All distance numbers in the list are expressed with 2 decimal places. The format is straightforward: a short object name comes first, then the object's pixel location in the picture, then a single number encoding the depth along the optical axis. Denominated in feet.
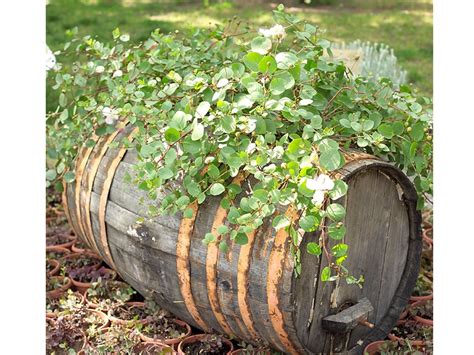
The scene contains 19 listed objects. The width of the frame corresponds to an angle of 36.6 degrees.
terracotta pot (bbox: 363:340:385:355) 8.12
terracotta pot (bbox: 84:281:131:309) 9.19
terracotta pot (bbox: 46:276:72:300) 9.57
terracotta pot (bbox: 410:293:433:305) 9.47
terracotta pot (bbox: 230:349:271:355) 7.74
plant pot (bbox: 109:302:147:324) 8.77
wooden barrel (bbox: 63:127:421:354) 6.99
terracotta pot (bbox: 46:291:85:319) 8.98
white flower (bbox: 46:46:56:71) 9.46
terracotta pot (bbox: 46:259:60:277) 10.14
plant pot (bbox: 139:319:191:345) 8.32
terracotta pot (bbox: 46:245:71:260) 10.82
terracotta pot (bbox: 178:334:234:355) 8.08
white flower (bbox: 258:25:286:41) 6.40
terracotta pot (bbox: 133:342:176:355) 8.20
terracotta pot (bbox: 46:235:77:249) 10.94
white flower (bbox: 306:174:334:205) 5.41
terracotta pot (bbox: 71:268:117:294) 9.73
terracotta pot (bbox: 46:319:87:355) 8.24
